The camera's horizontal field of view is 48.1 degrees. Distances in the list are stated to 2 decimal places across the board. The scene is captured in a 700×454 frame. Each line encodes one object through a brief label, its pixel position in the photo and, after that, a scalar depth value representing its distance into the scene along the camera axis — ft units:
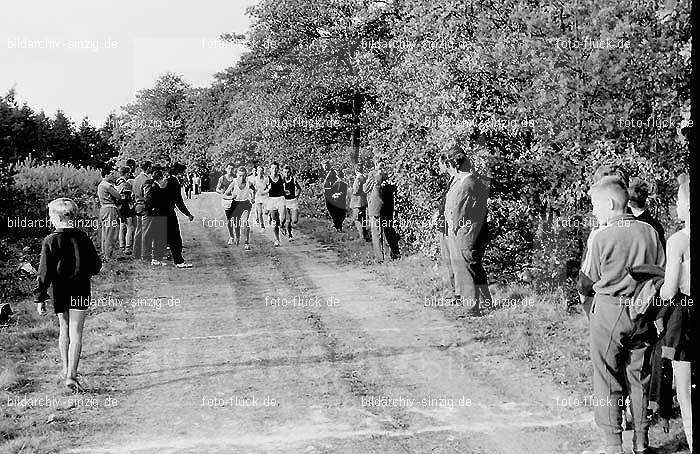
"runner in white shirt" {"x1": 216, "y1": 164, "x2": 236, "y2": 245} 55.42
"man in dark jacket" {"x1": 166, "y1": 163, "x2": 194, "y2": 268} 47.37
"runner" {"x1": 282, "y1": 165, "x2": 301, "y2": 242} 60.18
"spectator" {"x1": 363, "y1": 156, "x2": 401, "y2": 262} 46.19
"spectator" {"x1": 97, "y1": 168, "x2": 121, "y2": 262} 48.55
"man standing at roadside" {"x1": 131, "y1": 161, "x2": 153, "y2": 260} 47.37
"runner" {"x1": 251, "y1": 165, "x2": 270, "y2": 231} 56.85
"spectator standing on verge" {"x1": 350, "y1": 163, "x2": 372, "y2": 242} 55.26
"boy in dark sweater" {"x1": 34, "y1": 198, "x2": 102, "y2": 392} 22.79
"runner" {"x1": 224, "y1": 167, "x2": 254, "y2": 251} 54.44
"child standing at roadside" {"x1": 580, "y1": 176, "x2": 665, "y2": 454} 16.42
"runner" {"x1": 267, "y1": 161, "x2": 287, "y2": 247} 55.57
